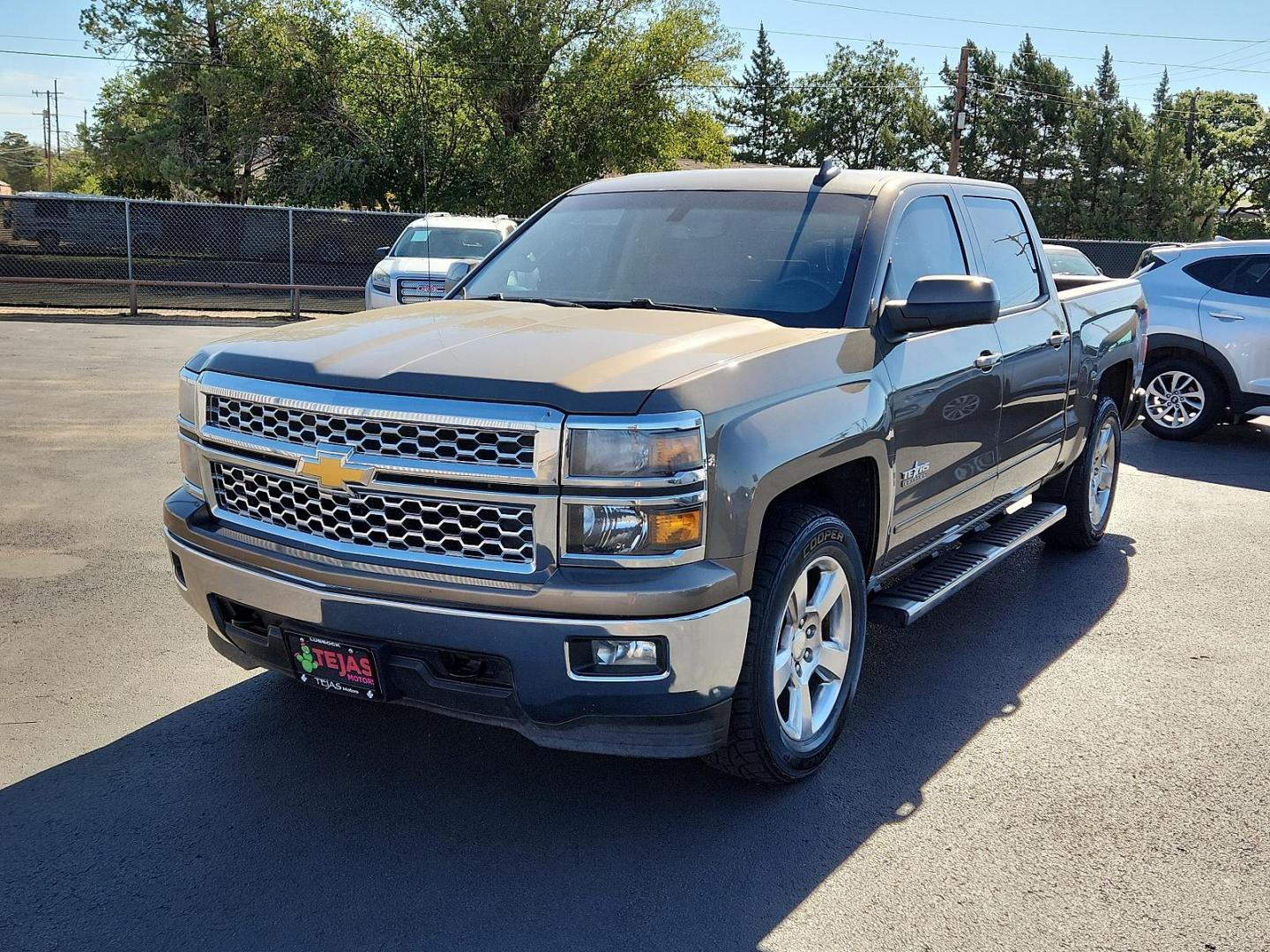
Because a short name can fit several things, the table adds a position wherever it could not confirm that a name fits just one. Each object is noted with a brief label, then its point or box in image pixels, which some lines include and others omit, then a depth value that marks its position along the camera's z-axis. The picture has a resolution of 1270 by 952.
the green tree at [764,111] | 80.19
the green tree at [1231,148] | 67.25
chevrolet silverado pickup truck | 3.11
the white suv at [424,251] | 16.00
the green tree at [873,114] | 72.12
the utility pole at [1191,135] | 71.94
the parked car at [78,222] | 22.25
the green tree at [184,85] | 37.06
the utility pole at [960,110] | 34.91
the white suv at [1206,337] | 10.49
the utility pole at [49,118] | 104.50
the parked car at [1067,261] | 16.44
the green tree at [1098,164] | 56.53
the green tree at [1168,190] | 54.38
